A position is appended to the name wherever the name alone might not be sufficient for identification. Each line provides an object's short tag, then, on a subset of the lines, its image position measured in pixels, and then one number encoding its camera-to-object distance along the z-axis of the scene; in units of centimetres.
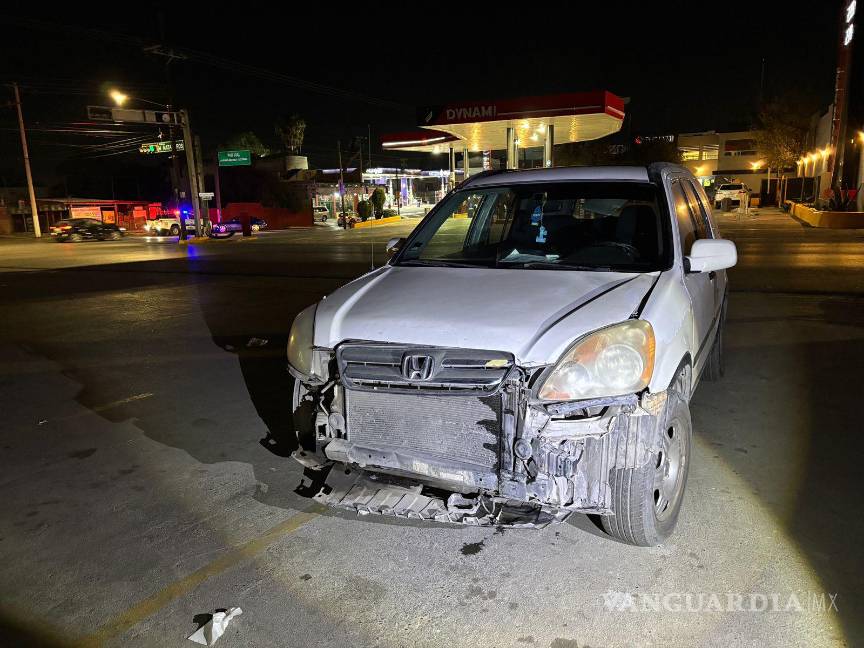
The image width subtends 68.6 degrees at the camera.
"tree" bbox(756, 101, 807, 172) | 4703
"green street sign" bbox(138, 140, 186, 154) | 4284
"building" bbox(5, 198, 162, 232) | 5403
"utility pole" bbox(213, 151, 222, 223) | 5282
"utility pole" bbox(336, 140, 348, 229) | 4906
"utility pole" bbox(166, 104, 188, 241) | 3586
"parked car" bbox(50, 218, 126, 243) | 3903
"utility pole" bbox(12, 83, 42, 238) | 4559
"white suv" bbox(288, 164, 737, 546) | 281
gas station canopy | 2469
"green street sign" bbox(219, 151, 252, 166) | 5669
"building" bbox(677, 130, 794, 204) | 7206
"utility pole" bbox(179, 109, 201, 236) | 3575
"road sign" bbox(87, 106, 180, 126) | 3316
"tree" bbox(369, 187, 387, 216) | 5738
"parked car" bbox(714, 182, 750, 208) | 4449
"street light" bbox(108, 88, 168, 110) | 3556
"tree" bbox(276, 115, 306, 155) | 8162
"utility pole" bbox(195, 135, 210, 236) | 3953
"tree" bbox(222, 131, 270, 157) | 7494
